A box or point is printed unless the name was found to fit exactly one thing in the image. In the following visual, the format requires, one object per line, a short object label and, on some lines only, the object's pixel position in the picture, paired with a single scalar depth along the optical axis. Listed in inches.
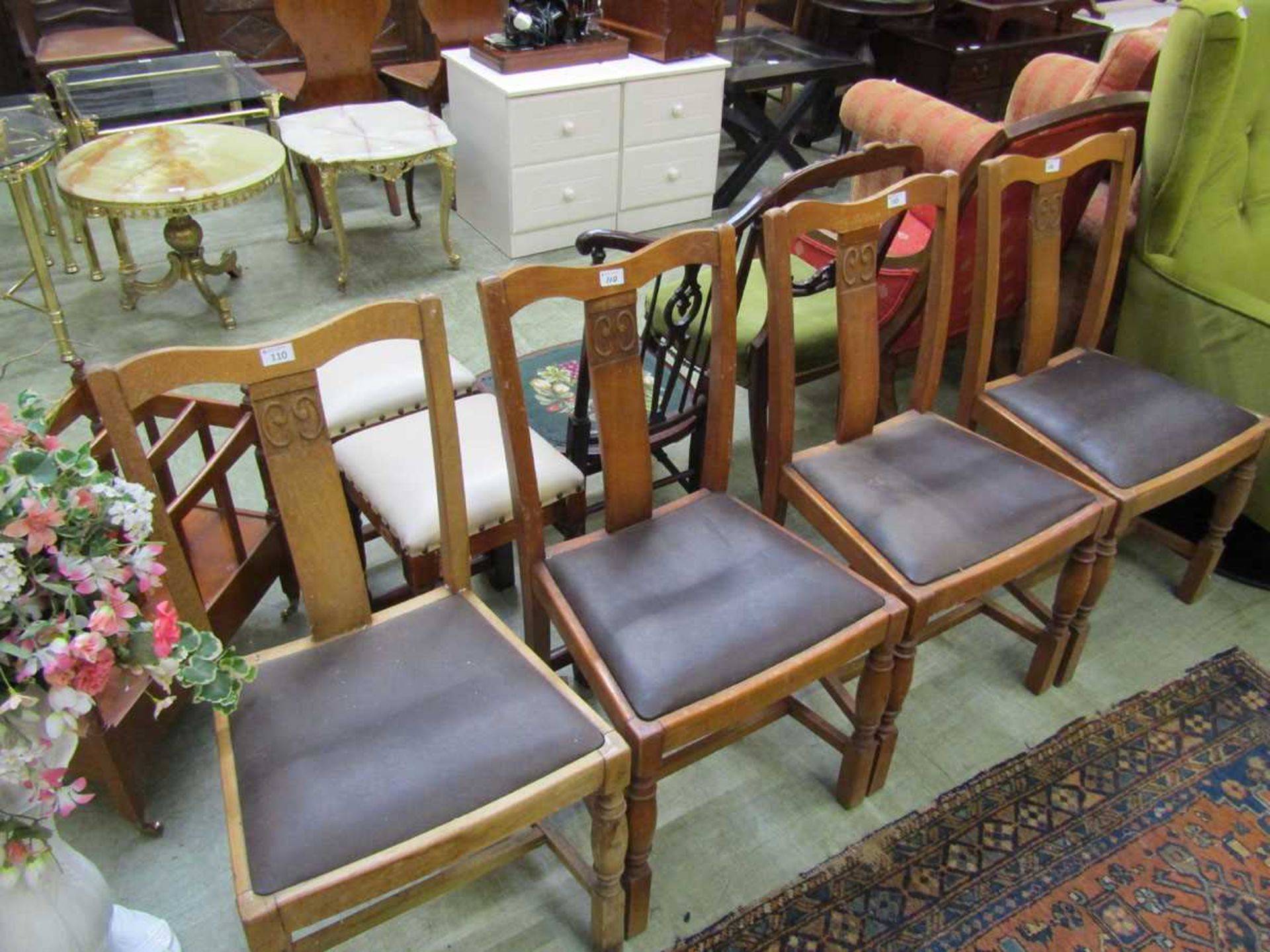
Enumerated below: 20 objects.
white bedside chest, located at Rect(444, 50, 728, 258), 121.6
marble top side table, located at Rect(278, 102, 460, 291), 114.0
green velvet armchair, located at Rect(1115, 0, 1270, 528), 71.2
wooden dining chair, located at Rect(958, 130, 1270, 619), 65.1
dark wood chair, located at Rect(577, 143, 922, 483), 65.8
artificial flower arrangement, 33.3
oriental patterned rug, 56.4
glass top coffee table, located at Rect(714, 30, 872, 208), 143.2
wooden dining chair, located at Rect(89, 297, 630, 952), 40.7
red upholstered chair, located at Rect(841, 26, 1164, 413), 74.7
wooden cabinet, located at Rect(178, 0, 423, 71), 160.7
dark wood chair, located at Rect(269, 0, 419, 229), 136.9
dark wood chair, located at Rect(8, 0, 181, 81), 138.9
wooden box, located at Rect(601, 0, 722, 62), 125.8
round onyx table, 95.9
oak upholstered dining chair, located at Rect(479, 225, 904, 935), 48.9
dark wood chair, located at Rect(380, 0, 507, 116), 142.9
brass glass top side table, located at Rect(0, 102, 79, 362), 93.6
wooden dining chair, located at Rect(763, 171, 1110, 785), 57.3
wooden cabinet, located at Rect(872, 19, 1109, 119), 162.4
